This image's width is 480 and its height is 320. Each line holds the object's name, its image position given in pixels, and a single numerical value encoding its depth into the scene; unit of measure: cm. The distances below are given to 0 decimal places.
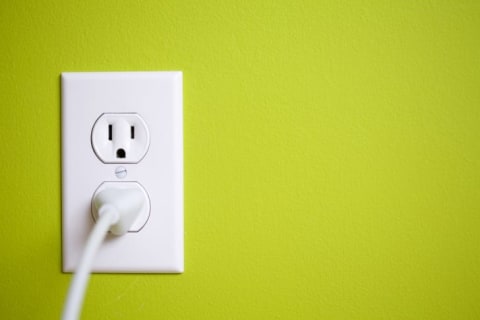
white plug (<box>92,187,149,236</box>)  32
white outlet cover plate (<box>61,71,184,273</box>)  37
